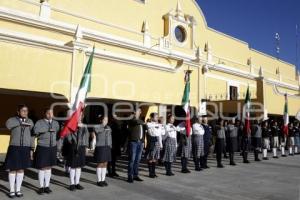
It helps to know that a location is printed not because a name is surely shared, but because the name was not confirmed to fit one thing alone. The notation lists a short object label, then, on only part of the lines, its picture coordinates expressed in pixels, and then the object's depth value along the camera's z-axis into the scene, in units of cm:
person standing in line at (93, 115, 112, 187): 592
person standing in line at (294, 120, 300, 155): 1302
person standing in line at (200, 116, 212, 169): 851
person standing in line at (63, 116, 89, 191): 550
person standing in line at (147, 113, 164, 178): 695
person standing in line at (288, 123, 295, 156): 1283
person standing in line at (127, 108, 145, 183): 636
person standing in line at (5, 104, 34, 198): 494
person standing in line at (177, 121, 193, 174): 772
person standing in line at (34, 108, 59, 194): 519
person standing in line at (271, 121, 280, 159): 1214
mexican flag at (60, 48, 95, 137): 562
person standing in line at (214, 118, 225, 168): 874
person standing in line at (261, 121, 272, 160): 1081
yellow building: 822
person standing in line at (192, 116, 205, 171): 810
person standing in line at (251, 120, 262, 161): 1043
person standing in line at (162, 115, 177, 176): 730
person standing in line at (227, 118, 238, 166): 922
